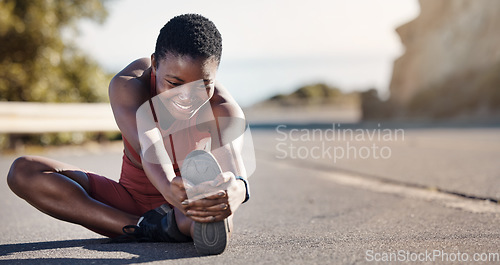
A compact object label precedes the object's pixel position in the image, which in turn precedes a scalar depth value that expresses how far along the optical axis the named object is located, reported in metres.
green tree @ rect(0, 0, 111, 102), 10.01
